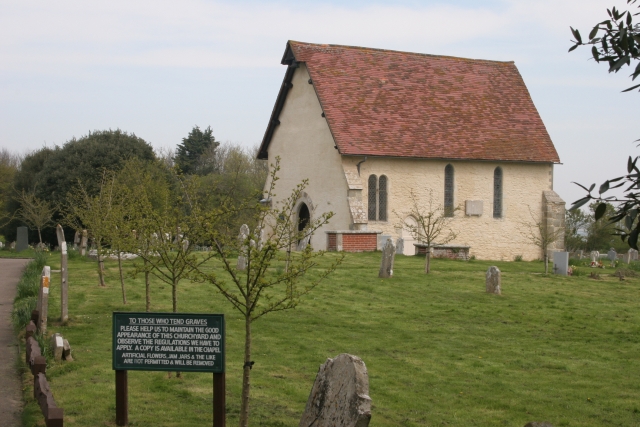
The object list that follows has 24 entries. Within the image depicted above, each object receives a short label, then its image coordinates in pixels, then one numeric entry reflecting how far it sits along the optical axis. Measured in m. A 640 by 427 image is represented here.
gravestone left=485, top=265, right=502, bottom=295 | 20.86
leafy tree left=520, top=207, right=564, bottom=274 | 37.88
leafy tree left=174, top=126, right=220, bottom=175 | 70.81
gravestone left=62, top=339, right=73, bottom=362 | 12.05
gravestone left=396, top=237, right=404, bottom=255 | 33.22
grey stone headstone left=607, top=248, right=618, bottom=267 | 37.00
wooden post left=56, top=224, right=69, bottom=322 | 14.93
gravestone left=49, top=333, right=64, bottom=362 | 11.88
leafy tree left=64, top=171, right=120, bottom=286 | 17.86
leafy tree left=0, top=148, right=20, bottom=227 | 53.02
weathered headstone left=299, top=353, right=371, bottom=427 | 7.80
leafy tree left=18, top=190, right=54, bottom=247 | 42.75
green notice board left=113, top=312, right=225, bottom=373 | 8.59
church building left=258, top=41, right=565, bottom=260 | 34.66
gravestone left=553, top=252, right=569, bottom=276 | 27.03
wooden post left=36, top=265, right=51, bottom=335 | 13.27
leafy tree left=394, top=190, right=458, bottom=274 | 35.25
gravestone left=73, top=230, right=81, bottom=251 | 38.76
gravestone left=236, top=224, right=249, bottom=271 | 23.19
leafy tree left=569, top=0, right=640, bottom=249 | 5.51
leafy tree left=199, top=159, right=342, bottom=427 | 8.51
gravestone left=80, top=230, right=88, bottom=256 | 30.34
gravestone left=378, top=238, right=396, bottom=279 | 23.30
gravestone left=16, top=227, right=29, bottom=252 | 39.47
